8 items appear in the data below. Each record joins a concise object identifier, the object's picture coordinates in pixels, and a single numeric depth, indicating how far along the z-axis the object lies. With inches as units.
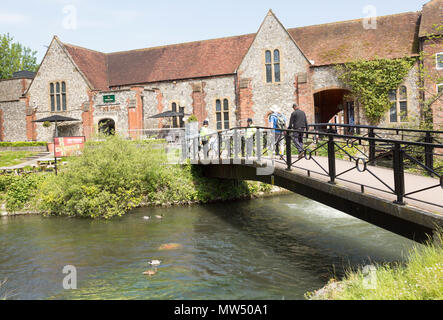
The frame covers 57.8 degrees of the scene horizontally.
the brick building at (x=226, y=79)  1063.0
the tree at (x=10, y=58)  2133.4
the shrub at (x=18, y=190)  751.7
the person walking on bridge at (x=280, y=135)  483.9
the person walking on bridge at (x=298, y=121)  533.3
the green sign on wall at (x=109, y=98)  1230.7
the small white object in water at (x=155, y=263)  412.6
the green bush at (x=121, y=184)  692.7
